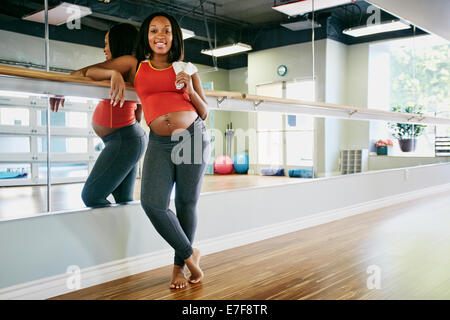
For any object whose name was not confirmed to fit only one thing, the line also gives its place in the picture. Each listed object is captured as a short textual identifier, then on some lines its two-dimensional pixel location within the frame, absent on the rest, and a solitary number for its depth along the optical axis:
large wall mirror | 1.70
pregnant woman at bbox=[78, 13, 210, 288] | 1.75
